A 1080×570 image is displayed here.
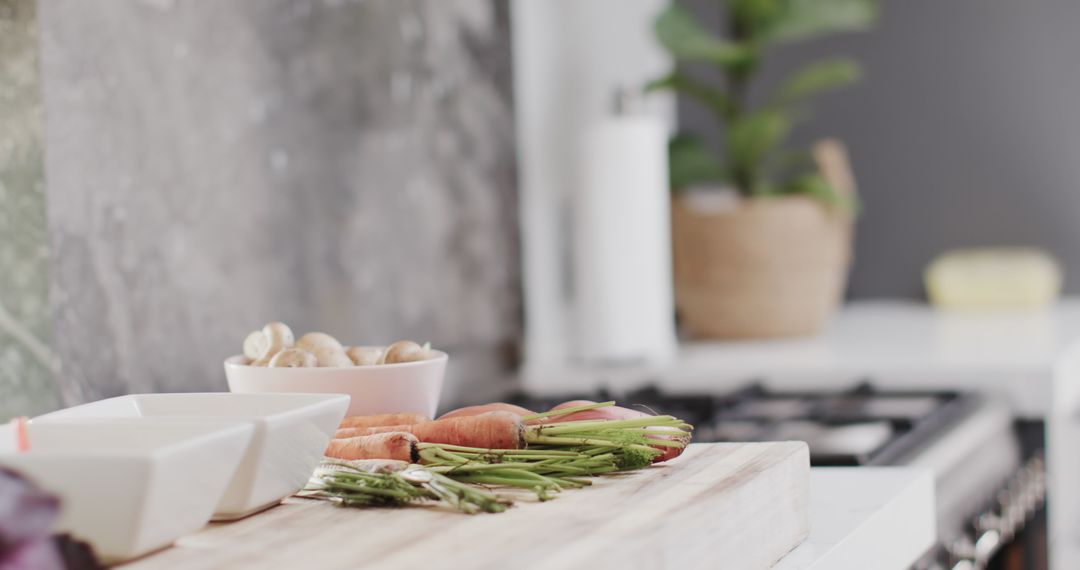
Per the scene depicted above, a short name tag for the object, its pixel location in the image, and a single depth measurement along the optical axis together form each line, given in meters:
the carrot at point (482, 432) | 1.71
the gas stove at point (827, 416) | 2.30
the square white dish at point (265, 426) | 1.44
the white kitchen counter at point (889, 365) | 2.57
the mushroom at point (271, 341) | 1.97
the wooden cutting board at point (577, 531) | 1.27
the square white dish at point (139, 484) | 1.23
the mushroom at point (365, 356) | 2.04
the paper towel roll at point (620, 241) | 2.70
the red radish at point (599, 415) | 1.78
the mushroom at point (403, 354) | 2.01
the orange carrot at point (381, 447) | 1.70
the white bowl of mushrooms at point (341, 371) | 1.88
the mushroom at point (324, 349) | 1.95
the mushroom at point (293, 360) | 1.90
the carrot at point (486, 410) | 1.80
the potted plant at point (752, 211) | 2.84
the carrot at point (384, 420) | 1.83
